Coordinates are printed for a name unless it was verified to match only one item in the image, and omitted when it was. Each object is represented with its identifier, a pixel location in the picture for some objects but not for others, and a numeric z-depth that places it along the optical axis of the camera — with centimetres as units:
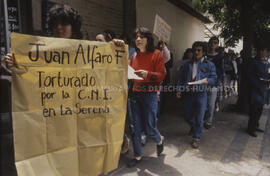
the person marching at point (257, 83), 486
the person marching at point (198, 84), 421
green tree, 677
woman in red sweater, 324
